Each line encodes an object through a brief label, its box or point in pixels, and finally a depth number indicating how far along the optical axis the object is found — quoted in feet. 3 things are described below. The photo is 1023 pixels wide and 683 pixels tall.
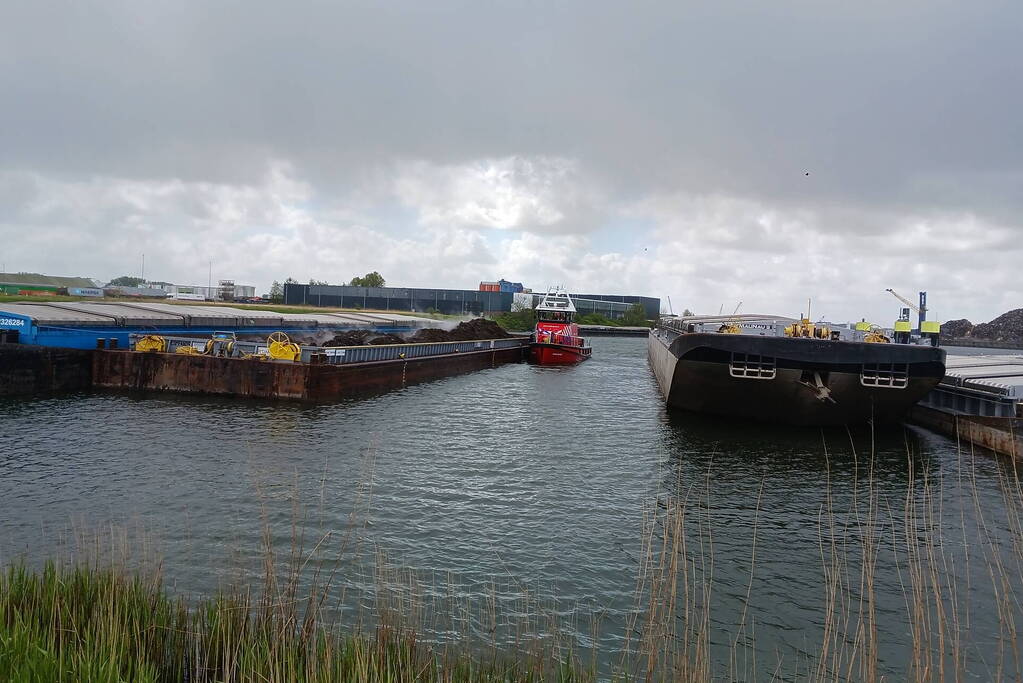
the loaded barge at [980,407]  83.10
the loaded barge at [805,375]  82.79
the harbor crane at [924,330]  100.71
